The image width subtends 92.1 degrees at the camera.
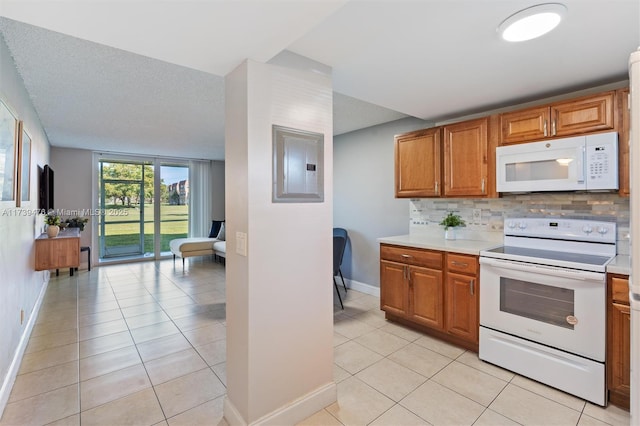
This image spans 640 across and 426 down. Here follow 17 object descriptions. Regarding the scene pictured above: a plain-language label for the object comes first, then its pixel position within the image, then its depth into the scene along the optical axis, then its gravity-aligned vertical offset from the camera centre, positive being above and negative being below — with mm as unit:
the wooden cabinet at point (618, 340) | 1879 -782
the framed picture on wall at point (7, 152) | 1903 +417
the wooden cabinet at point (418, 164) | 3131 +528
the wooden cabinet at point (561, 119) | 2174 +725
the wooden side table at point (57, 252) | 3809 -488
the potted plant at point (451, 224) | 3160 -110
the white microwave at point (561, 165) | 2150 +375
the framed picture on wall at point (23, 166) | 2420 +411
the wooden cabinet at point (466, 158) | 2803 +520
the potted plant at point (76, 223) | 5500 -166
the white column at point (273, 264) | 1695 -299
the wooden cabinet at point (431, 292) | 2619 -734
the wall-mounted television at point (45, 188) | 4035 +352
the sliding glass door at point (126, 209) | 6430 +99
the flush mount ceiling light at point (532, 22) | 1499 +985
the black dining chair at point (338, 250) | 3709 -449
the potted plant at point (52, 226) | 4082 -166
